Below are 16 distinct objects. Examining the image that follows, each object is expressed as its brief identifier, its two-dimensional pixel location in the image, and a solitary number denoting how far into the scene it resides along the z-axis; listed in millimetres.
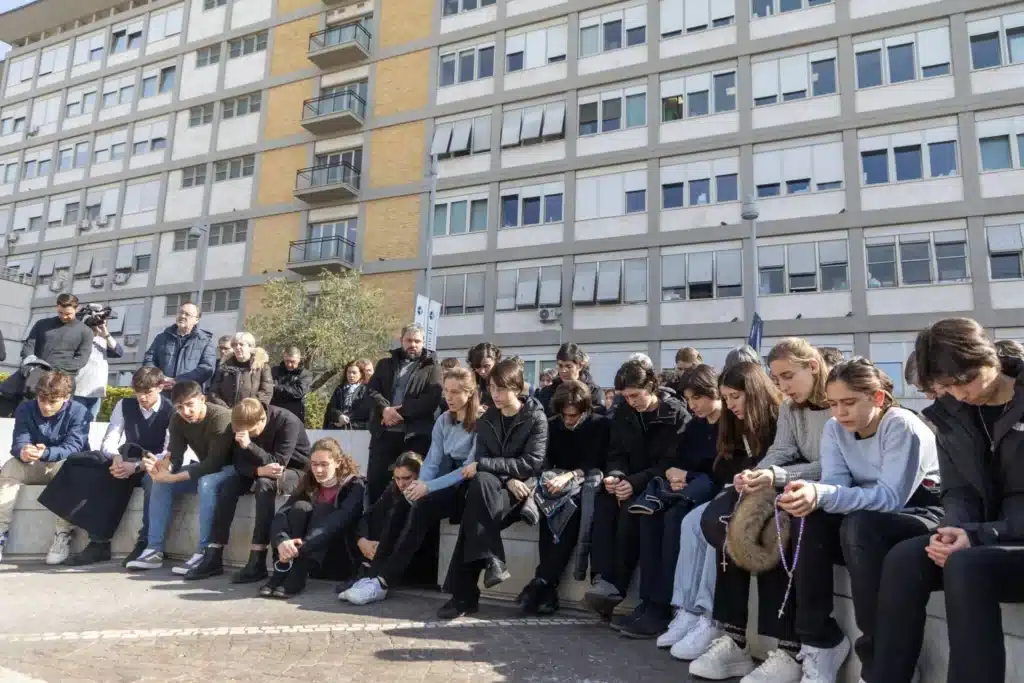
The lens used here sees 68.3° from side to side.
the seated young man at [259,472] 6270
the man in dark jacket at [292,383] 9523
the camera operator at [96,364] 9625
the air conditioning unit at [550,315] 26359
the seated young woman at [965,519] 2693
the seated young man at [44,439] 7277
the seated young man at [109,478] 7113
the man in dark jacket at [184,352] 9320
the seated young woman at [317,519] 5738
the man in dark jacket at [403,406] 7039
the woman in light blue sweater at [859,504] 3301
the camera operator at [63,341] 9125
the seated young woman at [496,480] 5062
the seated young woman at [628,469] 4930
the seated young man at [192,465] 6641
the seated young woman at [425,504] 5504
